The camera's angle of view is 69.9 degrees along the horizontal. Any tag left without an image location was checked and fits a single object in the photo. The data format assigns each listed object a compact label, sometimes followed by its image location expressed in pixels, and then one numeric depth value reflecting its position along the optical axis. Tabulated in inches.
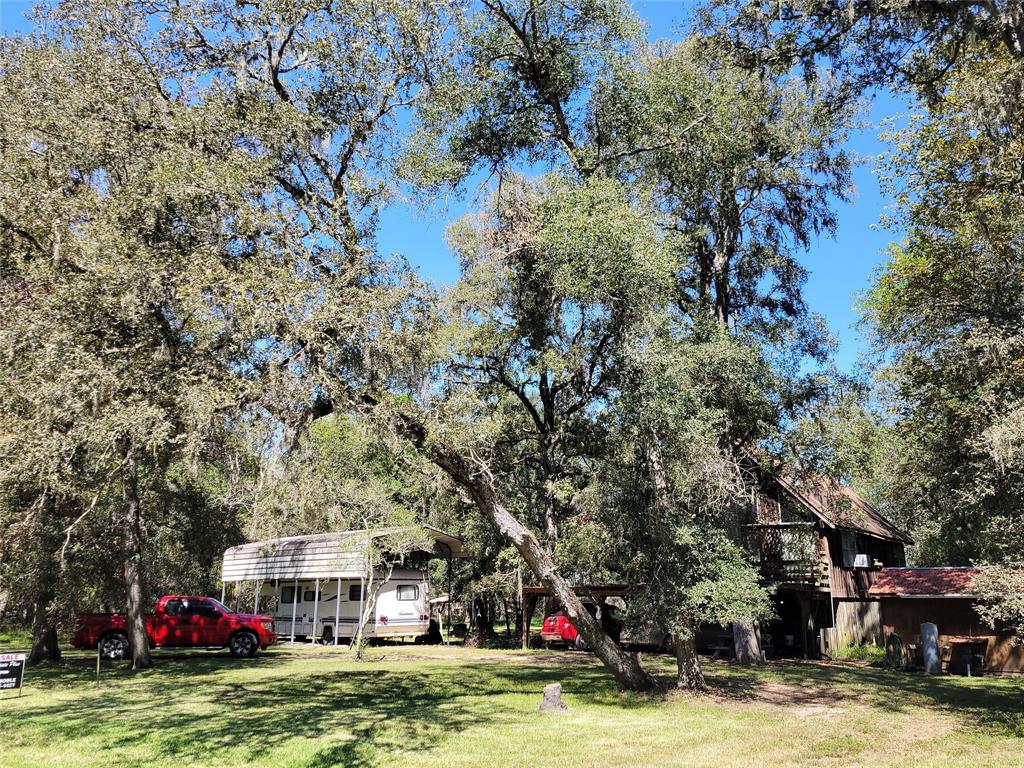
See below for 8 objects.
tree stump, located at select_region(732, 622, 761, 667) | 812.0
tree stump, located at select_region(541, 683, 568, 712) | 454.3
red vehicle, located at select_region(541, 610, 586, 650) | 1020.5
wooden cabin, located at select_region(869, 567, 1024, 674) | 762.2
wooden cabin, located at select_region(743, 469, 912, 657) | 919.0
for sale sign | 470.0
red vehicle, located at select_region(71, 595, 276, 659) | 847.7
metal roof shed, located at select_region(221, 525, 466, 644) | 954.0
